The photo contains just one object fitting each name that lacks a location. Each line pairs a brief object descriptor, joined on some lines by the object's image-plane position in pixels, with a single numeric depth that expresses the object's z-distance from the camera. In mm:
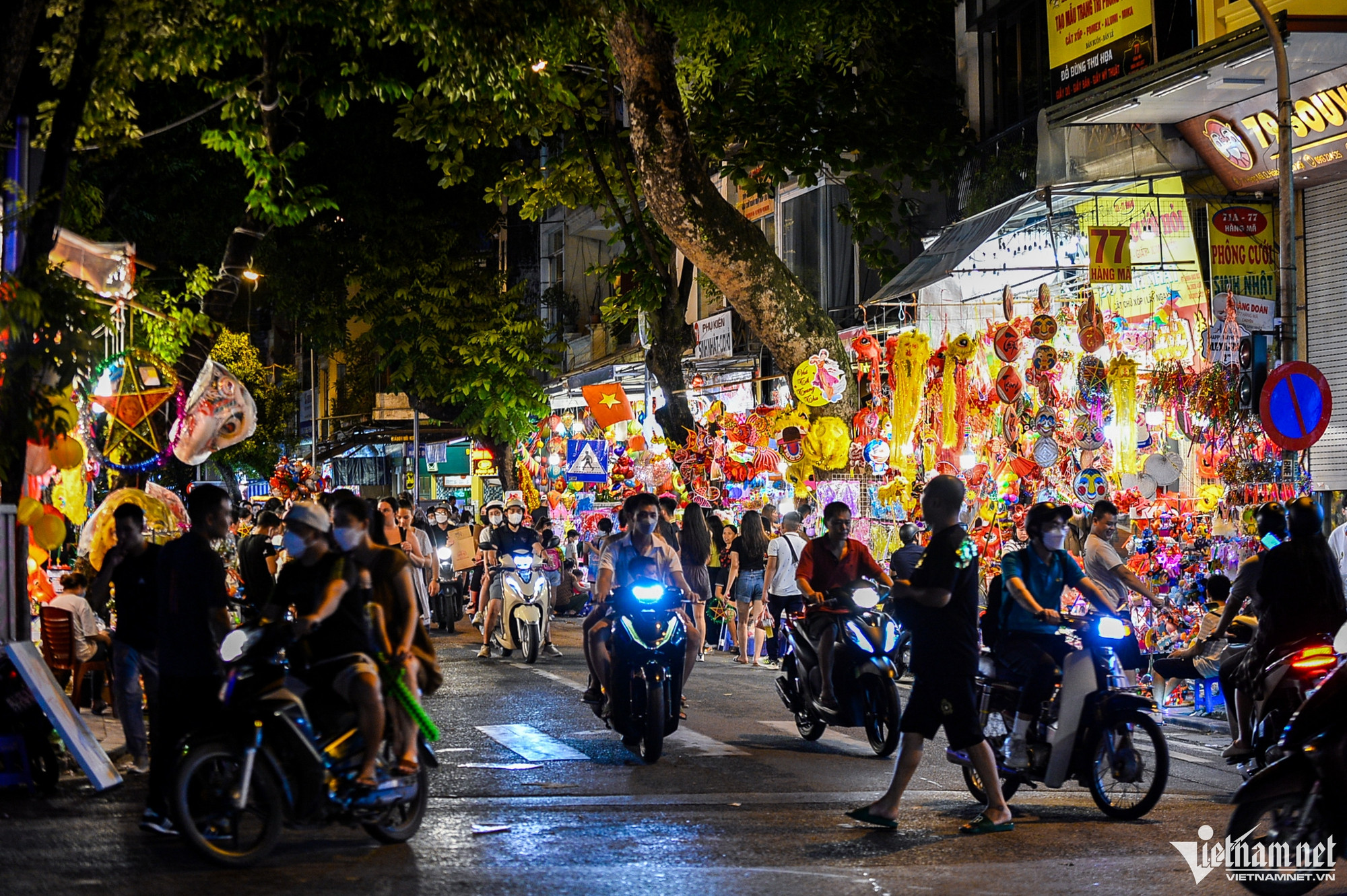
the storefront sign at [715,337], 25812
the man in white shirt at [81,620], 10844
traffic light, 12820
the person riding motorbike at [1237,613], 9227
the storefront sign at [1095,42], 16359
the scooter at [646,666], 9828
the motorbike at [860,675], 10203
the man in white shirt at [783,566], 14391
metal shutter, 15797
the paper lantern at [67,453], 9977
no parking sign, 11891
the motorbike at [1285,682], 8492
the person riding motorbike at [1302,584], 8641
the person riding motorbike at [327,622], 7168
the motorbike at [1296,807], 5961
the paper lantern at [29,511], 9336
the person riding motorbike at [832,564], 10773
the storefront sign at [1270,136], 14703
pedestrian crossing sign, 22875
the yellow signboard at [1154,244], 16375
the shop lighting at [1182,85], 14391
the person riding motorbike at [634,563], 10680
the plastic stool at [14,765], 8539
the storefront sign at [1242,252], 15609
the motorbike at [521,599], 16922
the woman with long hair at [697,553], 15992
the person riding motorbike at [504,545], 17359
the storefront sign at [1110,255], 15383
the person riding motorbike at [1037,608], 8211
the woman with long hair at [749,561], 16875
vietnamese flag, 22750
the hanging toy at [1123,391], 13875
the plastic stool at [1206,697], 12391
